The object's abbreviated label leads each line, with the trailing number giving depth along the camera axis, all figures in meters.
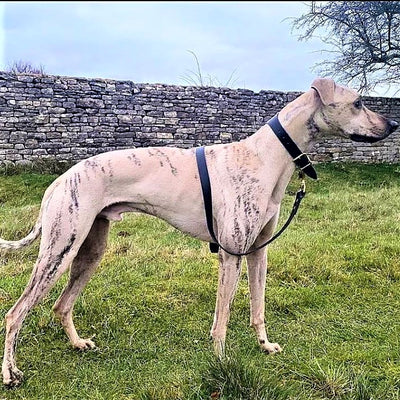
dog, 2.85
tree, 16.05
